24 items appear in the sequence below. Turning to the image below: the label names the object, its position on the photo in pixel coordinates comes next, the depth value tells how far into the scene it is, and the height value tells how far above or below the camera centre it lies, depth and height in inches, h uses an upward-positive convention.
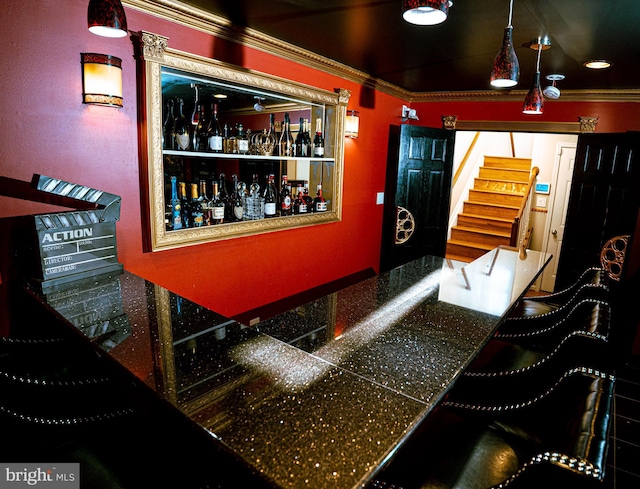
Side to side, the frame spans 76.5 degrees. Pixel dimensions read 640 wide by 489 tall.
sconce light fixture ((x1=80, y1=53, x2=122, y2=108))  79.0 +15.5
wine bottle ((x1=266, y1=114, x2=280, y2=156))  136.7 +10.1
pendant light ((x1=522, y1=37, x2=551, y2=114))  108.7 +21.8
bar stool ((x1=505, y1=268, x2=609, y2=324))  86.0 -29.3
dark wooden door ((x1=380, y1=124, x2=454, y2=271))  181.2 -9.4
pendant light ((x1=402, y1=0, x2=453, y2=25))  49.1 +20.9
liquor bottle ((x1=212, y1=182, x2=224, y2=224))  113.2 -12.1
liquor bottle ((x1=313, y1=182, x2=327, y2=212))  151.6 -12.7
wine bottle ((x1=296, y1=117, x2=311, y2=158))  147.5 +8.0
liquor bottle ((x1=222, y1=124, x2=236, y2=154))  119.3 +5.8
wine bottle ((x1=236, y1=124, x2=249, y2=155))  118.3 +5.7
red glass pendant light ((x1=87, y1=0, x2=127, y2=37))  55.7 +19.6
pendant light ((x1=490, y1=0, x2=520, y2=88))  73.0 +20.0
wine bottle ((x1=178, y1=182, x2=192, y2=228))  109.8 -11.7
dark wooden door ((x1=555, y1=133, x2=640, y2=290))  157.5 -6.9
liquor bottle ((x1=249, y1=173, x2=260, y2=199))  133.1 -7.0
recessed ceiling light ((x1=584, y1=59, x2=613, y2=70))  121.3 +35.0
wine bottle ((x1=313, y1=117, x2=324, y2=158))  147.3 +9.4
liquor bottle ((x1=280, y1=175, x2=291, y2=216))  139.9 -10.8
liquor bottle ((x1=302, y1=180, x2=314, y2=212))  150.7 -11.4
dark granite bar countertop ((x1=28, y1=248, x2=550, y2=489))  34.2 -23.1
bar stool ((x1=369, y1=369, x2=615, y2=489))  36.4 -34.8
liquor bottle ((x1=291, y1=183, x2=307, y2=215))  143.9 -12.6
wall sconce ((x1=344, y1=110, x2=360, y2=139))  154.1 +17.1
